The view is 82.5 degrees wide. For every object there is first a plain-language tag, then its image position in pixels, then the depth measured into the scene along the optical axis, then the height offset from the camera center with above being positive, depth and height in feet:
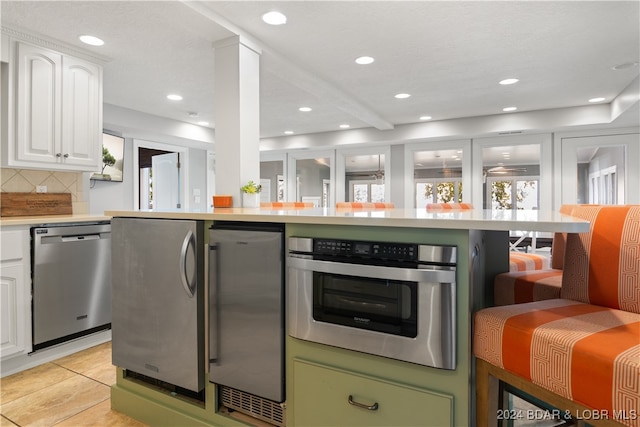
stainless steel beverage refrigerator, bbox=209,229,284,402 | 4.56 -1.26
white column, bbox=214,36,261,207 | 8.55 +2.40
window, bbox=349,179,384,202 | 22.11 +1.47
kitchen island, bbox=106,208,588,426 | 3.47 -1.61
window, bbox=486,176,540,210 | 18.15 +1.13
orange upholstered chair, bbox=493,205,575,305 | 4.62 -0.91
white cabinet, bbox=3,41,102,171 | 8.50 +2.60
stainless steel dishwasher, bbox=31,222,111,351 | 8.00 -1.56
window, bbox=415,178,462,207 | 19.85 +1.32
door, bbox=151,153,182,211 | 20.34 +1.95
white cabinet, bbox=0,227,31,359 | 7.38 -1.63
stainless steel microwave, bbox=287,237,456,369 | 3.51 -0.88
